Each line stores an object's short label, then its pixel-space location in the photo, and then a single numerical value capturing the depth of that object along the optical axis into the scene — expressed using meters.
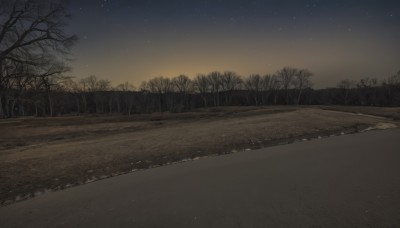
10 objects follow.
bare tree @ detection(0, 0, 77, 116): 22.84
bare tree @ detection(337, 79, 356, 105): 98.41
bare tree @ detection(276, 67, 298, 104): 105.88
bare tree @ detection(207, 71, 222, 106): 112.91
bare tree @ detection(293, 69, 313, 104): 104.56
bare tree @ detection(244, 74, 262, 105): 107.44
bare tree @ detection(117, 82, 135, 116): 102.38
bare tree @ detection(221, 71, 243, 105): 114.94
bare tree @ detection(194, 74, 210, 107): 110.94
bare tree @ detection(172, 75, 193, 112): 113.75
